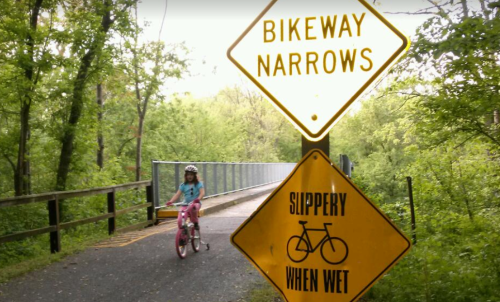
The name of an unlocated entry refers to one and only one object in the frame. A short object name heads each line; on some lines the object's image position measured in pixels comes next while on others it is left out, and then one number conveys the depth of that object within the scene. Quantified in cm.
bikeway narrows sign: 289
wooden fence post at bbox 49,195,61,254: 888
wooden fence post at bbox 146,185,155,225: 1348
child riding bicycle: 859
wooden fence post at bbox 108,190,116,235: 1118
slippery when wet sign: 285
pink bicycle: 811
